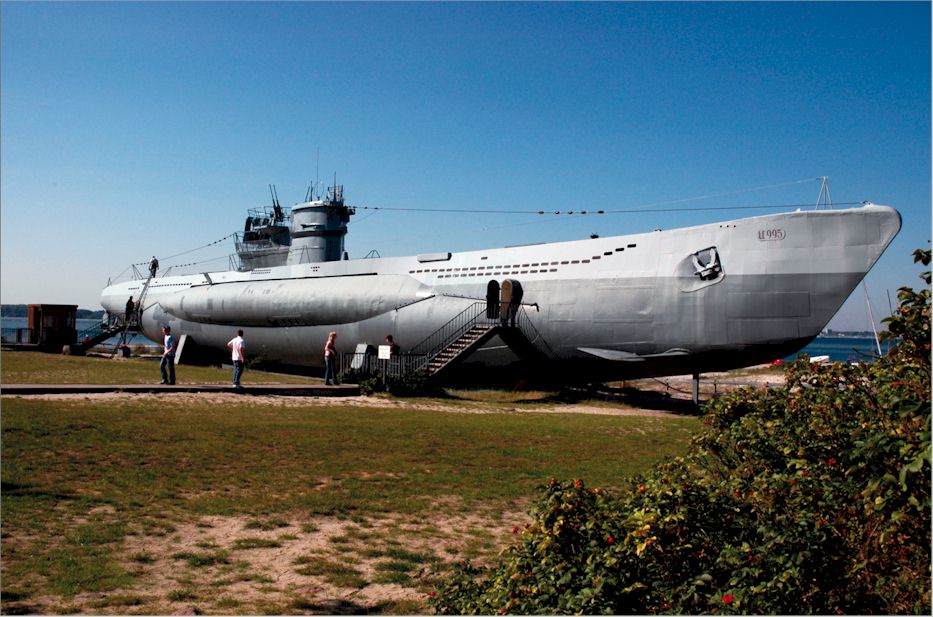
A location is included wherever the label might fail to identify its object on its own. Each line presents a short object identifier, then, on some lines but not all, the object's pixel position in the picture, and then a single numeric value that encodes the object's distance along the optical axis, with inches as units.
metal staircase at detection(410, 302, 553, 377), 922.7
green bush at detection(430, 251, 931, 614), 164.6
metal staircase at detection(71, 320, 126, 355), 1563.7
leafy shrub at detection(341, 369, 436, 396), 858.1
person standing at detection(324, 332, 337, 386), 877.0
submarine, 735.7
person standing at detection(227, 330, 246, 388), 765.3
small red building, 1612.9
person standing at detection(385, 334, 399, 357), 936.3
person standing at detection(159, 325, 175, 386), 756.6
